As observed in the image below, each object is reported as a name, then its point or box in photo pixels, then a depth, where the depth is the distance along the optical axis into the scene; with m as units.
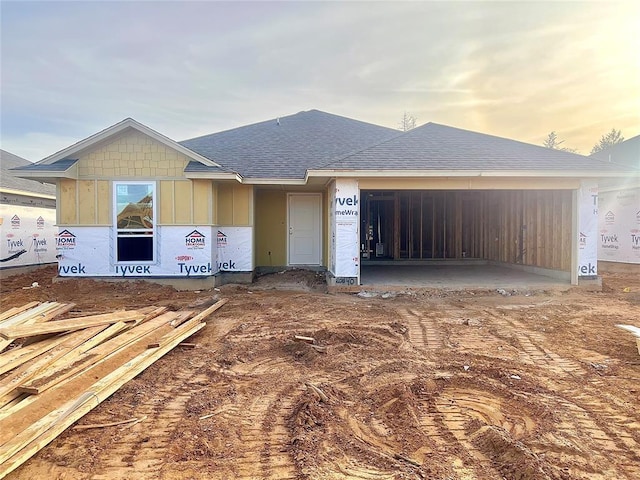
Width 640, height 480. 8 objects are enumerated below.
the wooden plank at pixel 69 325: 4.52
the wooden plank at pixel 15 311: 5.78
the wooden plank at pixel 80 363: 3.29
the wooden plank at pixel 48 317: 4.68
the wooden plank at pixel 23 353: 3.80
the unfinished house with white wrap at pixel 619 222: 13.09
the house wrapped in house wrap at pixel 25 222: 11.91
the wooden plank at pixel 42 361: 3.34
